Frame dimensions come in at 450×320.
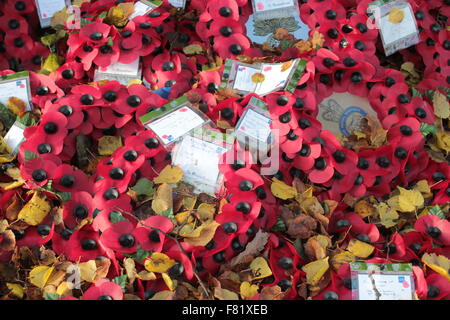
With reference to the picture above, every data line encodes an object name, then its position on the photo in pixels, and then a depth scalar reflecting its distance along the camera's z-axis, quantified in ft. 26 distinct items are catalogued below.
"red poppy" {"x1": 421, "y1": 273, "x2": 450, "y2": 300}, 4.83
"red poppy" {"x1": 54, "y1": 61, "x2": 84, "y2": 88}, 6.66
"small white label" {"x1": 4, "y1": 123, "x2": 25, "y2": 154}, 5.84
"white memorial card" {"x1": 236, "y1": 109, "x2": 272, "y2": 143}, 5.83
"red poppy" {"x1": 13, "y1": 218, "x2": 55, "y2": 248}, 5.21
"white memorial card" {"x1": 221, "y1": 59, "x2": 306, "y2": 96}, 6.22
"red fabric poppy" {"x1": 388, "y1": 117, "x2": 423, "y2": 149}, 6.15
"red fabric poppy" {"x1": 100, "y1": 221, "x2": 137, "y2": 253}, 4.86
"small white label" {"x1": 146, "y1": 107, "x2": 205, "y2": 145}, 5.74
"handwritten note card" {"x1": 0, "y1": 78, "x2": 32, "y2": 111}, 6.27
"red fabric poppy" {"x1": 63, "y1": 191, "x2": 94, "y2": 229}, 5.30
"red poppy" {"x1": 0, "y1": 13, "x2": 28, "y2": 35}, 7.23
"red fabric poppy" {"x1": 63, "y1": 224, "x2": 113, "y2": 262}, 5.04
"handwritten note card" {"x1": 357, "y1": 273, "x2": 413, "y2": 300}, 4.82
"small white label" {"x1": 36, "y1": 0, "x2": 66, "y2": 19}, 7.40
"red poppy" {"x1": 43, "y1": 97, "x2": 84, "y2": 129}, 5.86
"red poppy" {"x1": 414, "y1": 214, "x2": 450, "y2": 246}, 5.38
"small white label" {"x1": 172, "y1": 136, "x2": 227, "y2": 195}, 5.55
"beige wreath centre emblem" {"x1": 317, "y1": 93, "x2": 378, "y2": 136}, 6.43
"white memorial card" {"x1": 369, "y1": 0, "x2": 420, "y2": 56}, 7.16
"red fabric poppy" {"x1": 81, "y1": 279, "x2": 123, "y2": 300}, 4.54
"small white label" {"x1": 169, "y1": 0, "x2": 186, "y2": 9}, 7.39
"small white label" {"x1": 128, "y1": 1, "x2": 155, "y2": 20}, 7.05
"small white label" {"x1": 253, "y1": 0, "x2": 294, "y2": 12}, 7.27
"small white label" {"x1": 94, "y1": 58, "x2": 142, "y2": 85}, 6.68
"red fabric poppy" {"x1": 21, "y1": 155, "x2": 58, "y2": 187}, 5.36
